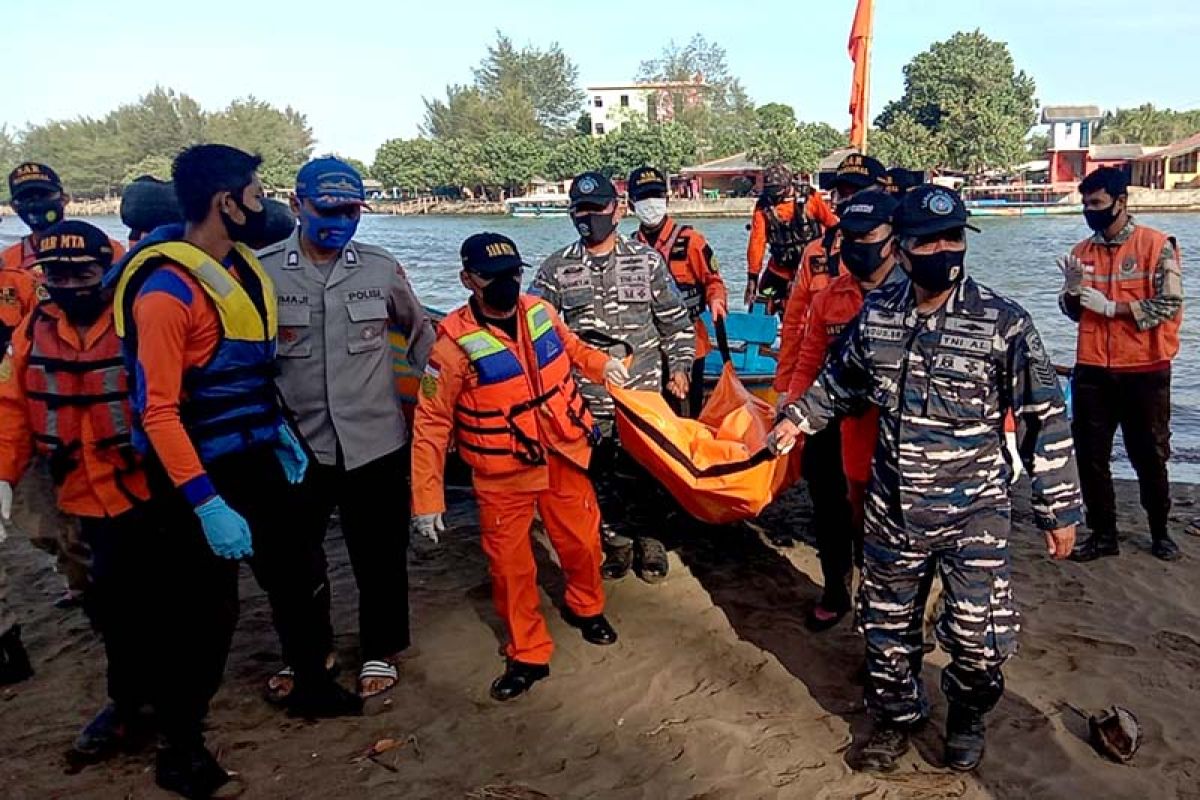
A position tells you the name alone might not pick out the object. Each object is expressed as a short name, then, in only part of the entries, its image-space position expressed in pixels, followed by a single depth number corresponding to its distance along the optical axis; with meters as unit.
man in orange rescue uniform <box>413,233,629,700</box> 3.47
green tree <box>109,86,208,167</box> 102.00
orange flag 10.20
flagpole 10.17
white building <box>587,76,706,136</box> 79.44
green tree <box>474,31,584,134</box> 92.88
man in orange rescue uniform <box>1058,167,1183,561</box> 4.65
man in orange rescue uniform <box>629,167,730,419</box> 5.85
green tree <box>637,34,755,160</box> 75.50
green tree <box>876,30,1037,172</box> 51.03
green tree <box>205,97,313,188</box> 100.19
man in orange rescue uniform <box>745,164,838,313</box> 7.77
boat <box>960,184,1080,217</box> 44.03
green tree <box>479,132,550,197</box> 64.81
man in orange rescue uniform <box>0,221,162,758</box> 3.08
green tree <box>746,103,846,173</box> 51.44
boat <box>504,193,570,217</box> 54.28
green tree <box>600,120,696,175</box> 56.28
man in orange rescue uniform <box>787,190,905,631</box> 3.51
